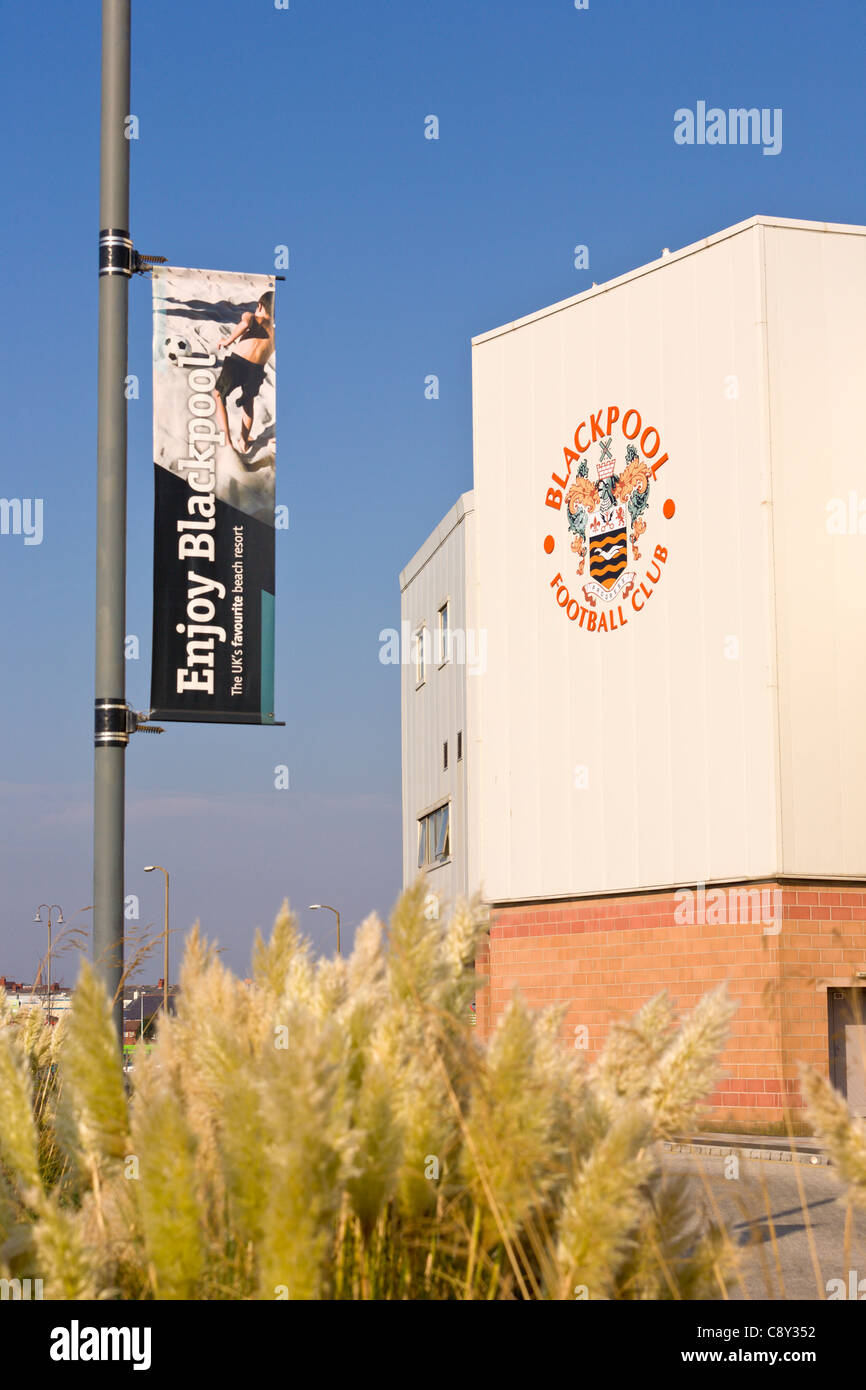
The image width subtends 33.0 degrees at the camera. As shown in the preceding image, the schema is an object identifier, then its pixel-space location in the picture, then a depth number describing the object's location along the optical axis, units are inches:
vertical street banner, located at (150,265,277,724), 321.1
